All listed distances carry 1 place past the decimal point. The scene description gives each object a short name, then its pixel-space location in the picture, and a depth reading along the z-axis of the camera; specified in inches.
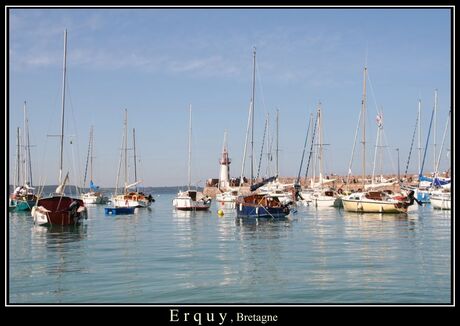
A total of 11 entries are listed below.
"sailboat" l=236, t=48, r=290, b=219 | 1692.9
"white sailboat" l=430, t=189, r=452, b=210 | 2031.5
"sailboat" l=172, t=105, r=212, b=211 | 2354.8
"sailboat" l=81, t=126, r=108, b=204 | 3371.8
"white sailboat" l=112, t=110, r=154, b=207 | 2331.4
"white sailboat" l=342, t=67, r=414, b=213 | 1828.2
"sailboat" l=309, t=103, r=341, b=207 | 2431.3
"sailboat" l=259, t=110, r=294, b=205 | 2349.7
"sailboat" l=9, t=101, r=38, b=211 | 2306.8
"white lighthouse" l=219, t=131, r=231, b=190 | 4596.0
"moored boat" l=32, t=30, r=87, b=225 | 1389.0
